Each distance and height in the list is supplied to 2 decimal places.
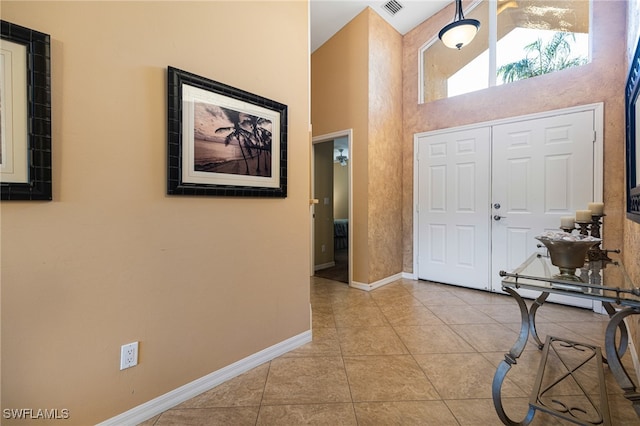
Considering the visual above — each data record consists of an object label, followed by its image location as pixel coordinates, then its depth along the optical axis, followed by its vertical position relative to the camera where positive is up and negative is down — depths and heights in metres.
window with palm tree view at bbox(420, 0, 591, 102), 3.01 +1.95
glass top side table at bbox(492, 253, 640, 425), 1.14 -0.36
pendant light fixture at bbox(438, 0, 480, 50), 2.46 +1.61
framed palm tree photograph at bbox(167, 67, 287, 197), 1.51 +0.43
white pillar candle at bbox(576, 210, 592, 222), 1.78 -0.04
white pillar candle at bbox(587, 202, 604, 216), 1.87 +0.01
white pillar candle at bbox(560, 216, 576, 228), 1.83 -0.08
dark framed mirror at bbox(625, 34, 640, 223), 1.59 +0.47
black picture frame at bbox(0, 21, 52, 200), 1.08 +0.35
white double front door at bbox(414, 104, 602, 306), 2.92 +0.25
